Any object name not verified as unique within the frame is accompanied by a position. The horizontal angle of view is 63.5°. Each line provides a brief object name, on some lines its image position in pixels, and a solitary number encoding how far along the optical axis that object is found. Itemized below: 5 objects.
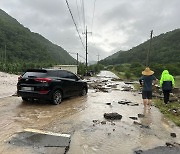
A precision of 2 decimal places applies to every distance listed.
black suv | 5.99
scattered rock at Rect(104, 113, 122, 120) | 5.06
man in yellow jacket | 7.10
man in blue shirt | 6.19
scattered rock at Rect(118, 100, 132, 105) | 7.37
